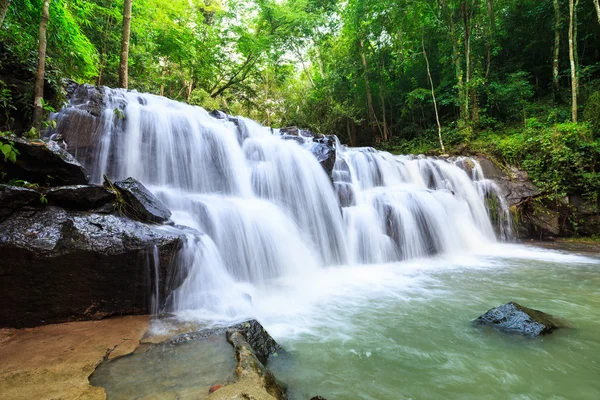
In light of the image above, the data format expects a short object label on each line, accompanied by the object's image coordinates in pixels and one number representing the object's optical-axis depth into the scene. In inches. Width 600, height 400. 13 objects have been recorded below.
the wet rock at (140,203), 148.3
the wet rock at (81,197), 126.4
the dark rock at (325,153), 315.3
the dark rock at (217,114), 328.8
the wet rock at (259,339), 98.0
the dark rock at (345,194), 310.3
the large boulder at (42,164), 132.2
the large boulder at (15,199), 111.8
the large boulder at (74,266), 105.9
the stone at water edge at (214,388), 67.3
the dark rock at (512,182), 377.4
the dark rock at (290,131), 433.3
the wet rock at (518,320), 118.2
